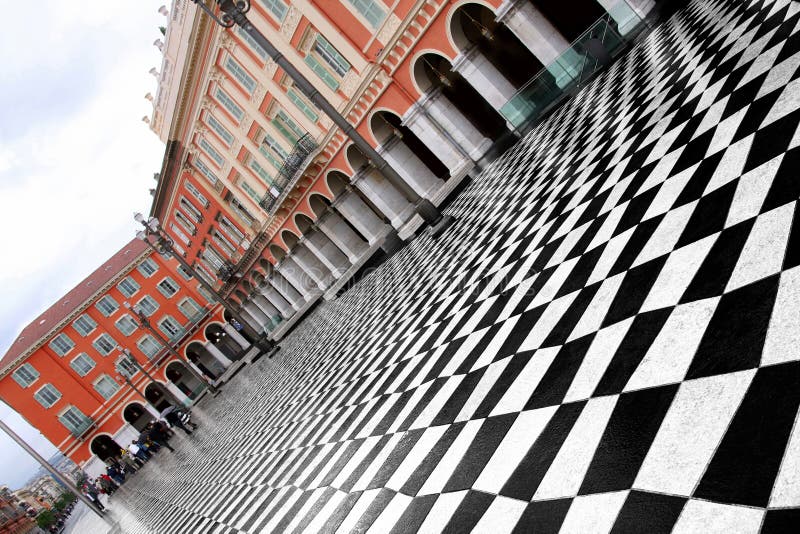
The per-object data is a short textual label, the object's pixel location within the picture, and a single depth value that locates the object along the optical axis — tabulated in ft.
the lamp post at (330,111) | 33.81
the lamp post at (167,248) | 61.16
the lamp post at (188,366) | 122.52
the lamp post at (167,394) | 112.47
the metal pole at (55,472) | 58.59
